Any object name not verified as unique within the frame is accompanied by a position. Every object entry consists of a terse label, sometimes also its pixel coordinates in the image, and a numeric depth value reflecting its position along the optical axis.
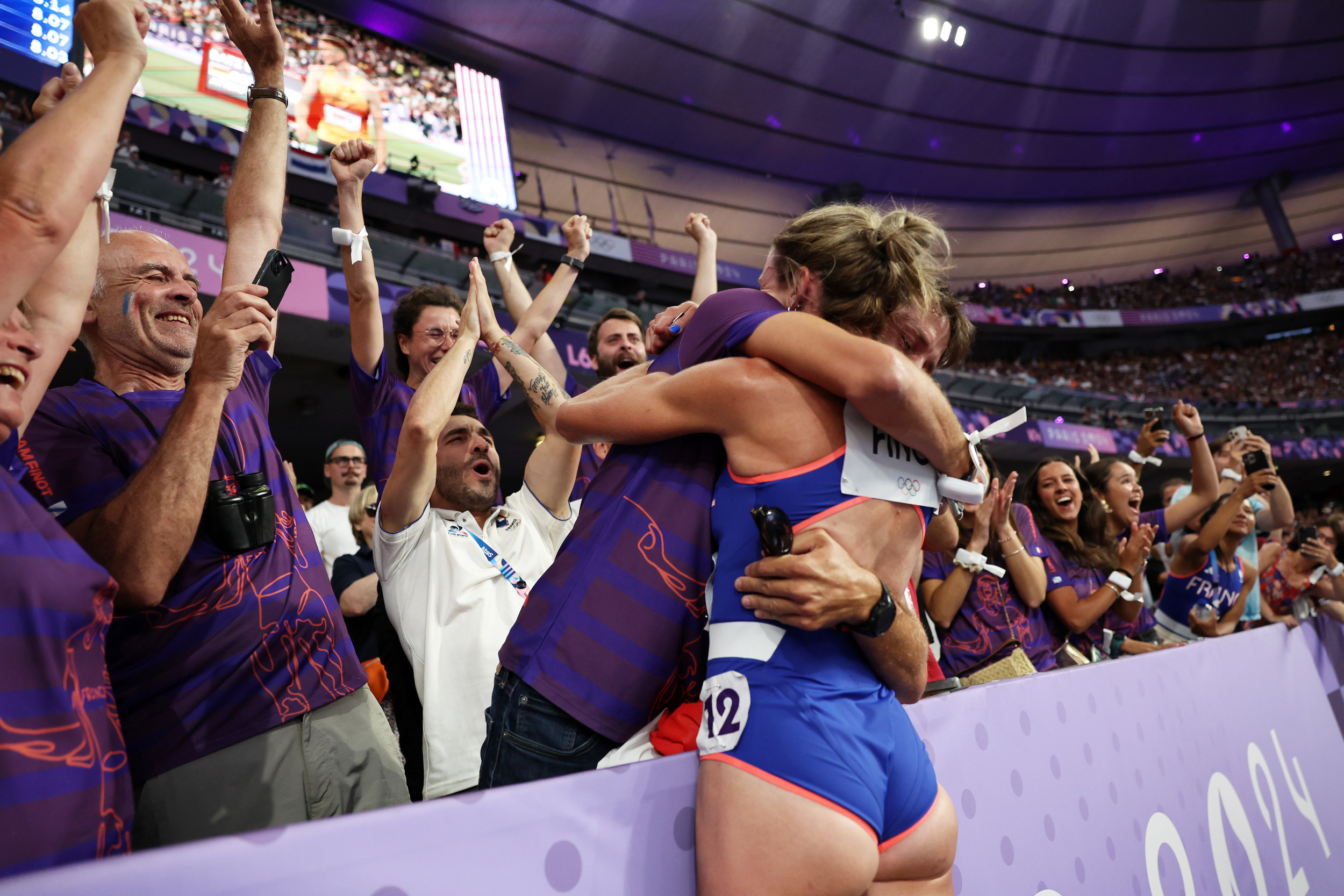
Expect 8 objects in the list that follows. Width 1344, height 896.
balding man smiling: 1.13
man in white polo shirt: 1.77
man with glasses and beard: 4.30
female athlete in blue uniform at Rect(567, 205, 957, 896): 1.01
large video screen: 11.47
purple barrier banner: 0.81
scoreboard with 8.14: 7.98
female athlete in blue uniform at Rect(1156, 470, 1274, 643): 4.30
